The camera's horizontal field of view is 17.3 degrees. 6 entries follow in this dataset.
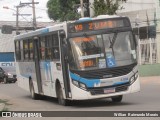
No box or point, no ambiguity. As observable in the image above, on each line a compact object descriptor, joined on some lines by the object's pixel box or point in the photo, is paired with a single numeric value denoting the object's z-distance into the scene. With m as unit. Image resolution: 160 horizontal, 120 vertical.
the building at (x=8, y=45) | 55.80
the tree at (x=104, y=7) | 39.14
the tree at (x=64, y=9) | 61.97
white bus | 17.34
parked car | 46.72
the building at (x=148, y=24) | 39.42
